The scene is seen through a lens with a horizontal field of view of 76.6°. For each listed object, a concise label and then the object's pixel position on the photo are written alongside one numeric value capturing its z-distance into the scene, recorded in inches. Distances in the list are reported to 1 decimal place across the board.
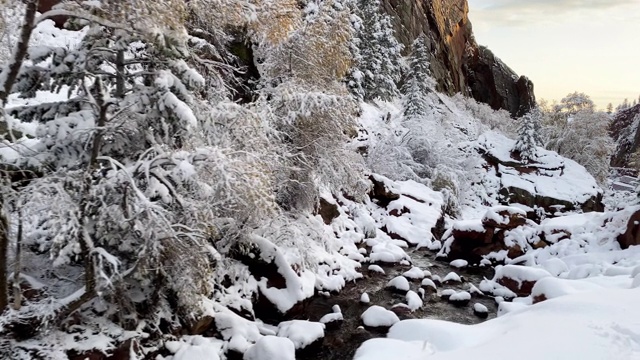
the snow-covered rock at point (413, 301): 435.0
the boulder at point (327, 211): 596.1
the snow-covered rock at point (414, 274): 534.6
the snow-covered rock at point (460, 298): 466.0
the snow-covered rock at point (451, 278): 544.4
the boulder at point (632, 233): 495.8
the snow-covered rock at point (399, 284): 484.7
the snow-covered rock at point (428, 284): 505.7
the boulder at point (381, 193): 779.4
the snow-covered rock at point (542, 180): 1105.4
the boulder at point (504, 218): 657.0
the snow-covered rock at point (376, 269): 548.1
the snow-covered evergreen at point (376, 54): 1233.4
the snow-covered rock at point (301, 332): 331.6
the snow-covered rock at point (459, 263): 618.4
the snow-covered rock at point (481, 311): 430.9
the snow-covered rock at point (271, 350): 294.5
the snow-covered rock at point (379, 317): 381.1
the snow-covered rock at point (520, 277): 474.3
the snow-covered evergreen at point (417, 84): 1220.5
